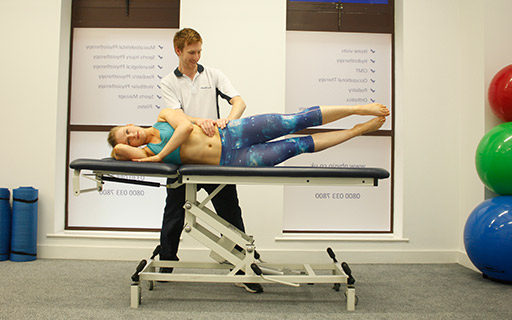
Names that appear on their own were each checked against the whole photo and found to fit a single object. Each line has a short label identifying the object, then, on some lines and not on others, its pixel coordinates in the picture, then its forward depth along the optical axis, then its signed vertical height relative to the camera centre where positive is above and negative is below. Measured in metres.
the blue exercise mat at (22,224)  2.45 -0.43
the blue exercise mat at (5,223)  2.45 -0.43
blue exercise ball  1.99 -0.38
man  1.96 +0.38
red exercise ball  2.17 +0.49
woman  1.79 +0.15
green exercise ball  2.06 +0.08
